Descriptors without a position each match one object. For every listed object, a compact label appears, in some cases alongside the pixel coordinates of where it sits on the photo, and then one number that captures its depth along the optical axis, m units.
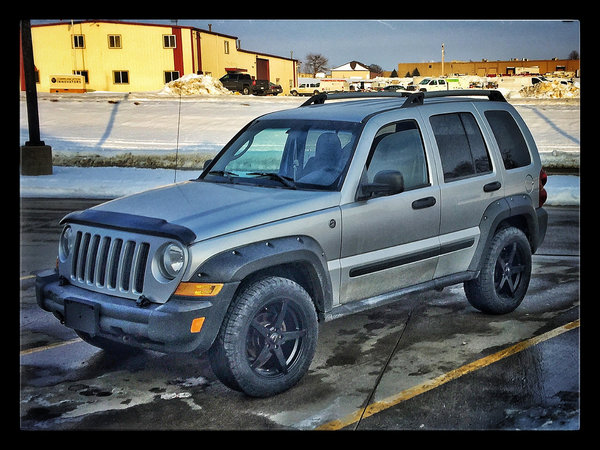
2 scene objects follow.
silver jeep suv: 4.93
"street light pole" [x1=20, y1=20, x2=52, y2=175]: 13.54
